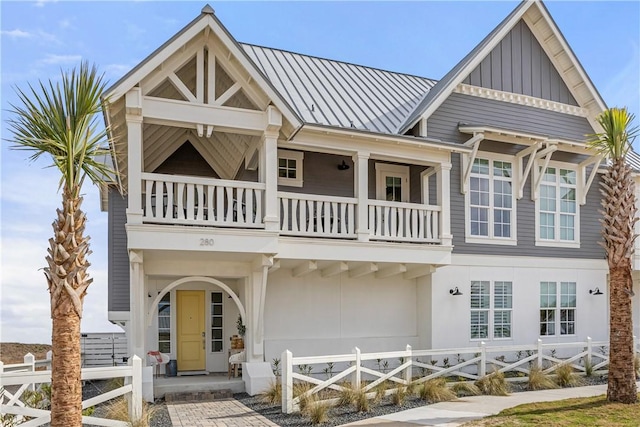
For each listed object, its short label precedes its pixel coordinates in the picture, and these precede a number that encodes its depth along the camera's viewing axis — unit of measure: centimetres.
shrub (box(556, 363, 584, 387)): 1418
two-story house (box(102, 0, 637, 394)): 1193
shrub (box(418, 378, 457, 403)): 1208
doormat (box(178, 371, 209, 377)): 1438
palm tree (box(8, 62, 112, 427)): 747
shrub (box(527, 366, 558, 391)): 1383
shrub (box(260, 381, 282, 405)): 1157
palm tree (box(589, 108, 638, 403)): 1174
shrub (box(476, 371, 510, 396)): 1304
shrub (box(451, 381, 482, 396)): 1305
